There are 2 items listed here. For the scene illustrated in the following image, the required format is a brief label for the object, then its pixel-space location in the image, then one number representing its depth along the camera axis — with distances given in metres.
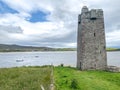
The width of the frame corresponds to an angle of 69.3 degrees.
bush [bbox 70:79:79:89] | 8.59
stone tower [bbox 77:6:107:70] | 15.11
